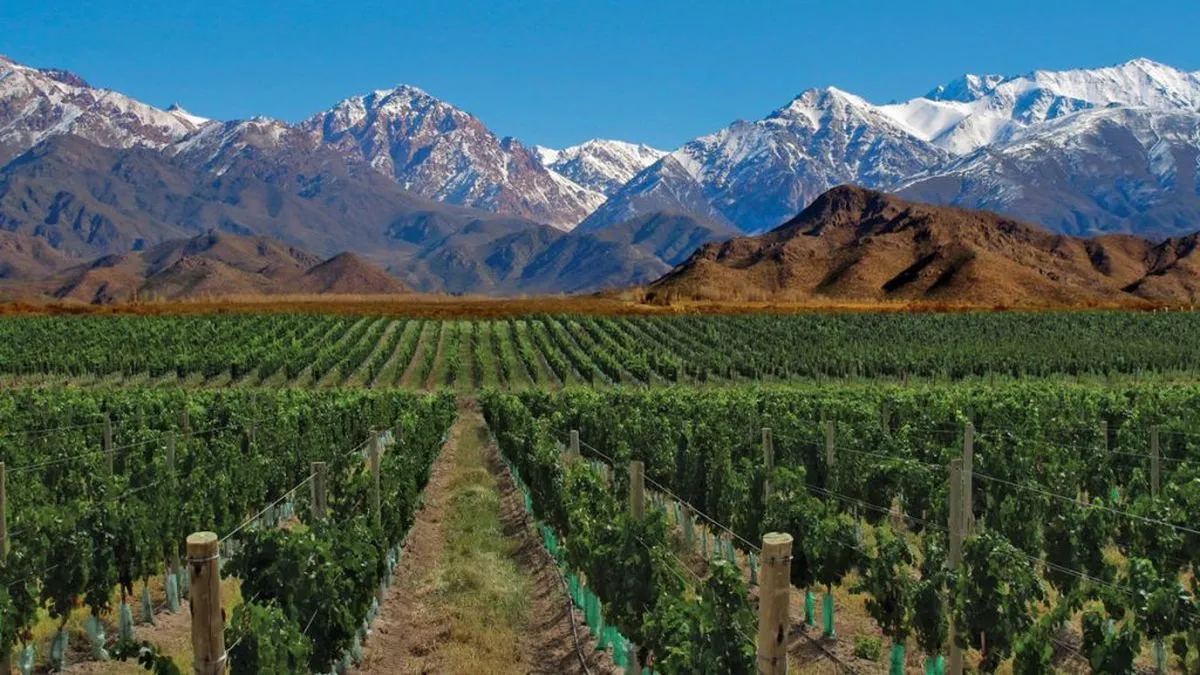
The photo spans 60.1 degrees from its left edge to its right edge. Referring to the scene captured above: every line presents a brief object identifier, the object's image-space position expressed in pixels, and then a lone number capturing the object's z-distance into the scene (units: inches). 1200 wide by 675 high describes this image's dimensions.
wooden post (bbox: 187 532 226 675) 281.9
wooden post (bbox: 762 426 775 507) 688.4
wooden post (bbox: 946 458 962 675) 407.8
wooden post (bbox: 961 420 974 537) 470.9
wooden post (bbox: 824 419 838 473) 796.6
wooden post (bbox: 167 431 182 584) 610.5
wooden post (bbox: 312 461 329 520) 557.6
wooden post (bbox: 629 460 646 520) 528.1
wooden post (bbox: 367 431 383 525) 647.8
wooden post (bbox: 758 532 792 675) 289.6
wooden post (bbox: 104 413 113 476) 820.4
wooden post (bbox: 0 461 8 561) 485.4
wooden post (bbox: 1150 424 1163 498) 735.5
